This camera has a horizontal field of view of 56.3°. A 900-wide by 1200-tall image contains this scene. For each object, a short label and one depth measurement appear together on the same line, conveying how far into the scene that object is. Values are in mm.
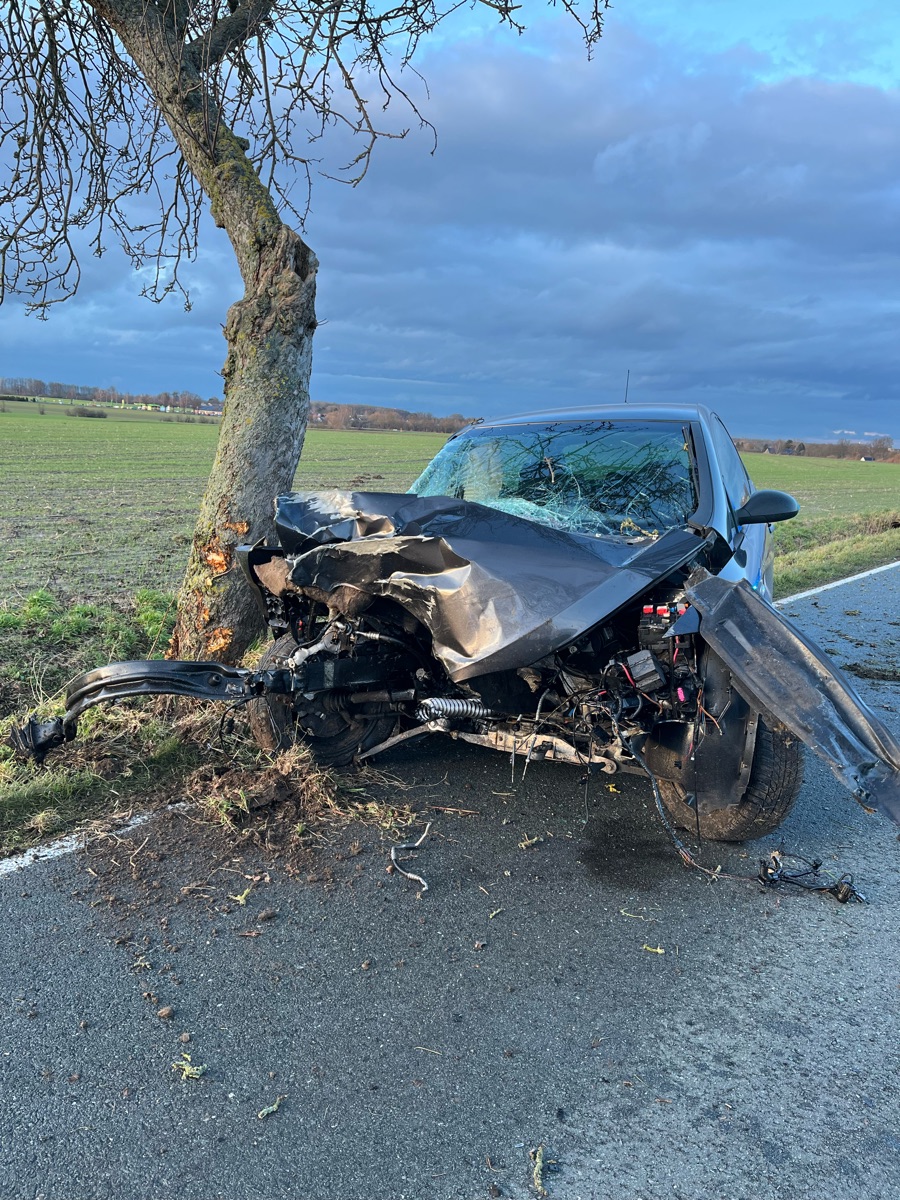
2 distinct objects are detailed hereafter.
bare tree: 5488
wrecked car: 3111
